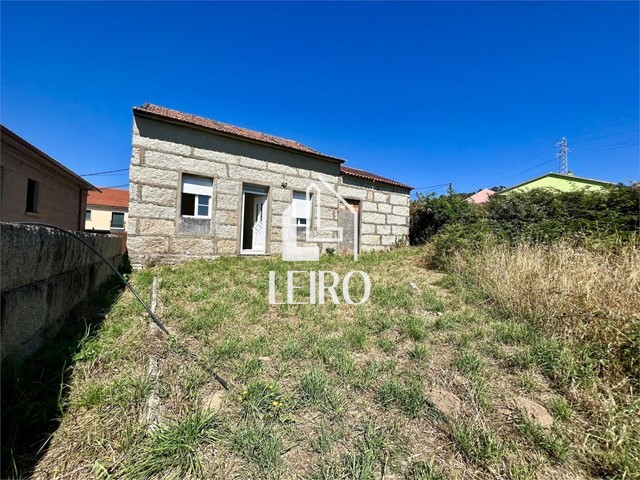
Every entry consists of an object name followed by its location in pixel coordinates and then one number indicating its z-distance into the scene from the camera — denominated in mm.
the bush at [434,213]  11867
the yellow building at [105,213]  23797
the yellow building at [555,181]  18041
